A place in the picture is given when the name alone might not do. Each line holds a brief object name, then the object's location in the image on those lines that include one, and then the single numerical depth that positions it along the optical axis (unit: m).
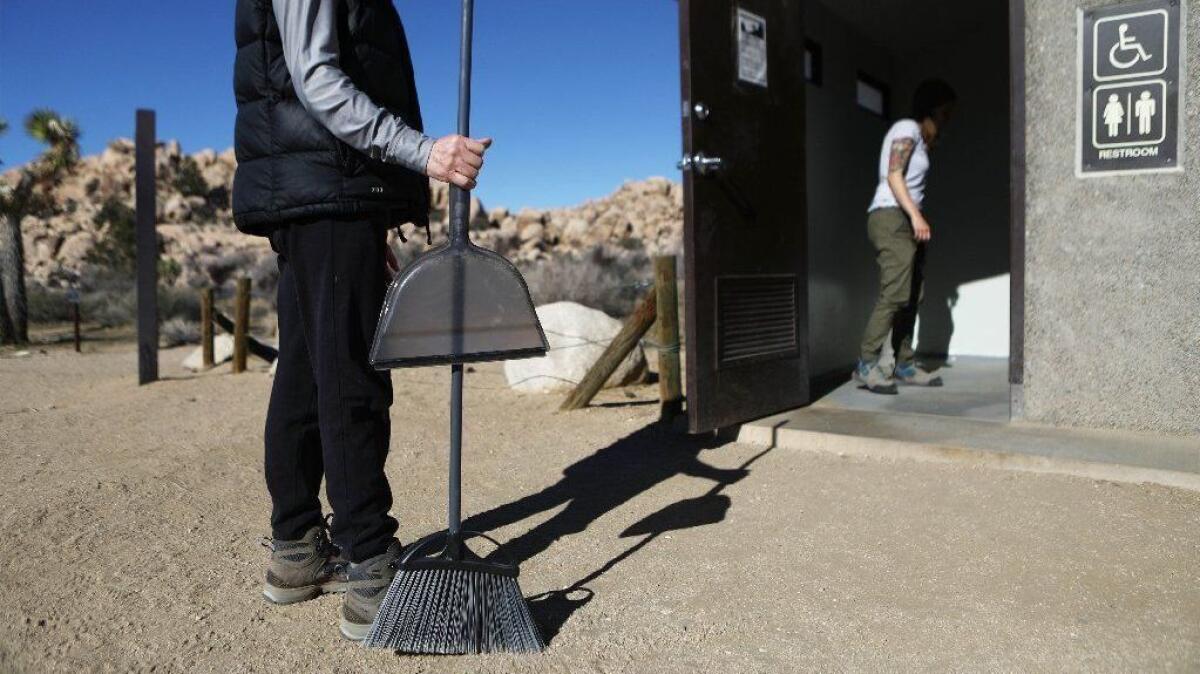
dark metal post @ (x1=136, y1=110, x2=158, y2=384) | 7.28
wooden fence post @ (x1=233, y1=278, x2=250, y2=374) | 8.10
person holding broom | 2.24
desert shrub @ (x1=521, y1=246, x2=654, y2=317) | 14.07
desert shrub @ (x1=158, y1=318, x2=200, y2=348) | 13.25
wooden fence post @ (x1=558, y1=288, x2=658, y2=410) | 5.59
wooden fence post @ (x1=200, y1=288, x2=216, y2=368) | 8.56
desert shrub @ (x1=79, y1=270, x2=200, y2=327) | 16.78
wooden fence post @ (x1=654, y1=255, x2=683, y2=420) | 5.34
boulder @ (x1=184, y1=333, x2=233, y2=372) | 9.06
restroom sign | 4.03
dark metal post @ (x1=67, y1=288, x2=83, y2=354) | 10.89
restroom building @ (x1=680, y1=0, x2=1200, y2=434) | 4.07
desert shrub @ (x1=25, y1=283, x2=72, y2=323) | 17.22
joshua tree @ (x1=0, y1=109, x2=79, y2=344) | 13.38
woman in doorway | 5.40
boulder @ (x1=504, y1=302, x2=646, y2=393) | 6.88
